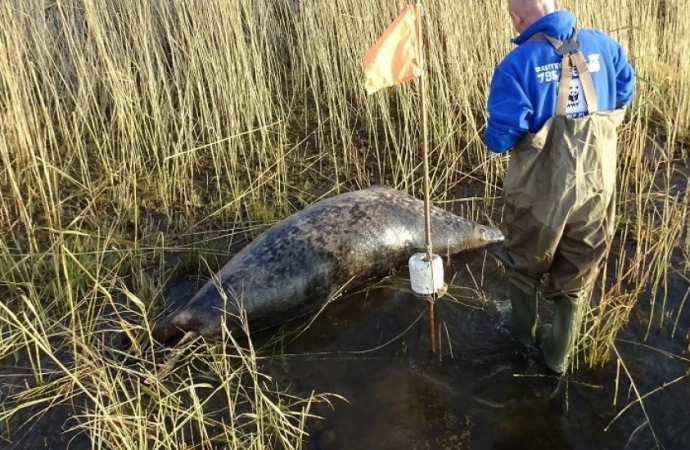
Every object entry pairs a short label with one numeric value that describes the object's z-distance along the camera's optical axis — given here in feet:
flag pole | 8.79
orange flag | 8.64
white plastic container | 9.79
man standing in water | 8.48
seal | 11.59
